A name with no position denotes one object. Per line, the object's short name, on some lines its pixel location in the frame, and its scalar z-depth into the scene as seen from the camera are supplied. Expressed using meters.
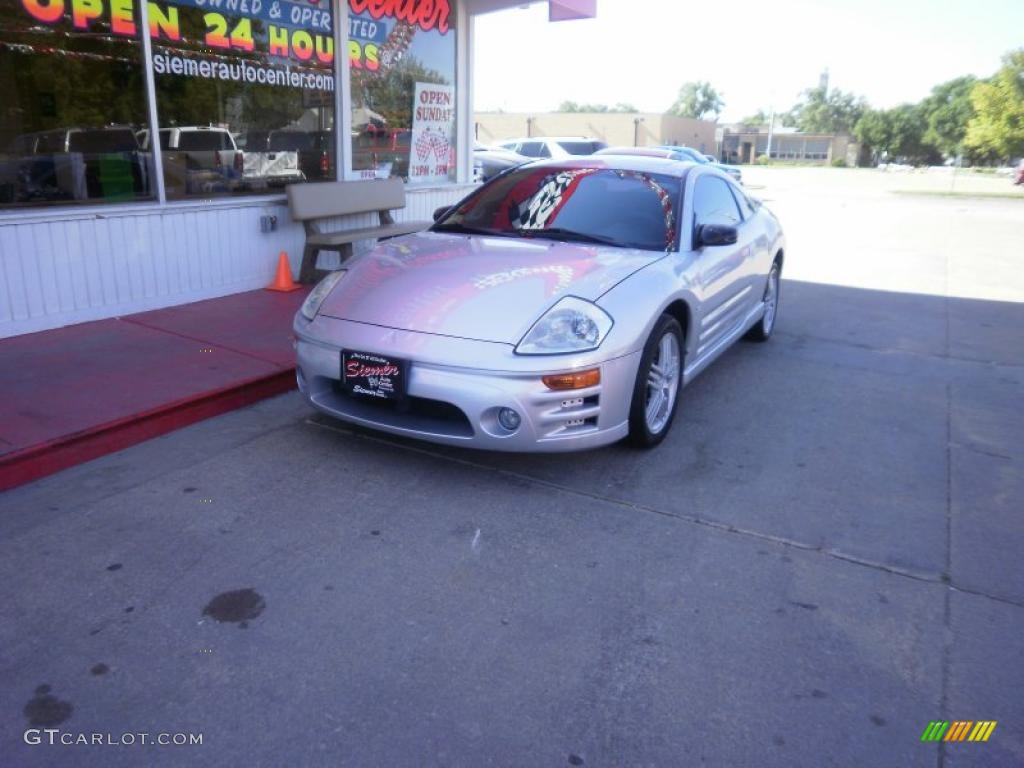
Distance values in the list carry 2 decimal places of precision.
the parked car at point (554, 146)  23.55
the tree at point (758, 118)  158.76
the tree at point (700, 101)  145.62
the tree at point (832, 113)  134.00
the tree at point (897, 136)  103.44
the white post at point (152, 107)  6.26
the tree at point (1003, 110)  34.38
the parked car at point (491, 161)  19.83
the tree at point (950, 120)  94.91
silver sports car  3.72
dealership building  5.72
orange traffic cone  7.54
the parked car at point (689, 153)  23.56
